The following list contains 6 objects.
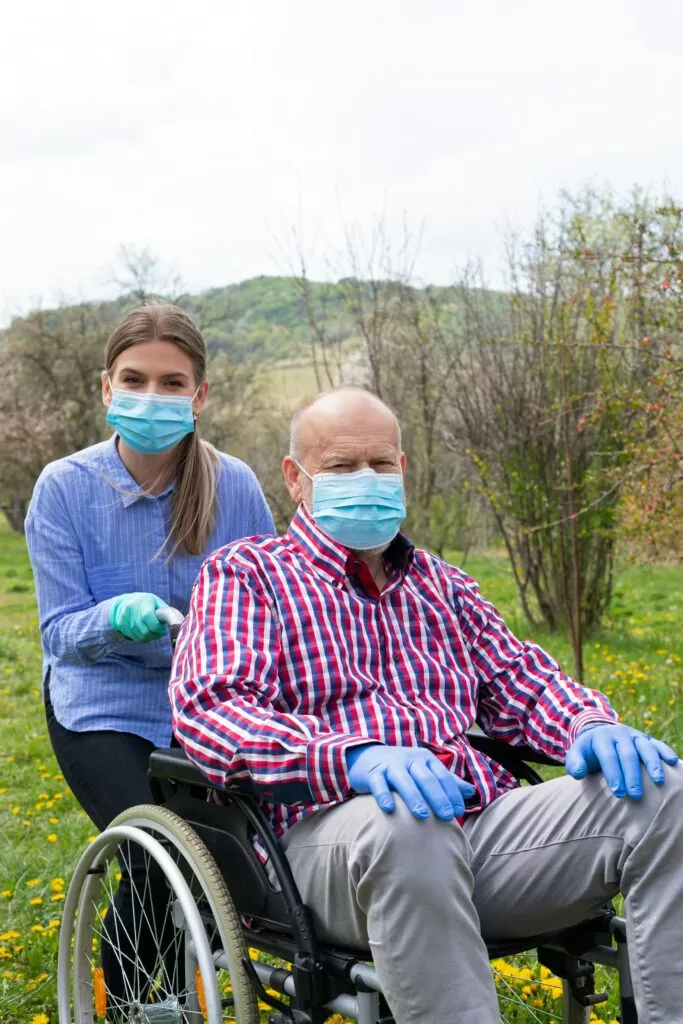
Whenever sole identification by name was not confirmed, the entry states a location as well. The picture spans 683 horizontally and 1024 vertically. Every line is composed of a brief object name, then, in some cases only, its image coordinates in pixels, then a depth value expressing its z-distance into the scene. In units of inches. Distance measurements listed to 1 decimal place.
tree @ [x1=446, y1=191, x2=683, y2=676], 310.8
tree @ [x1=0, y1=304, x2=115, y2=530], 1144.8
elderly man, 76.1
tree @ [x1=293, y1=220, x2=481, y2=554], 396.8
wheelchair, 81.3
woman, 108.9
